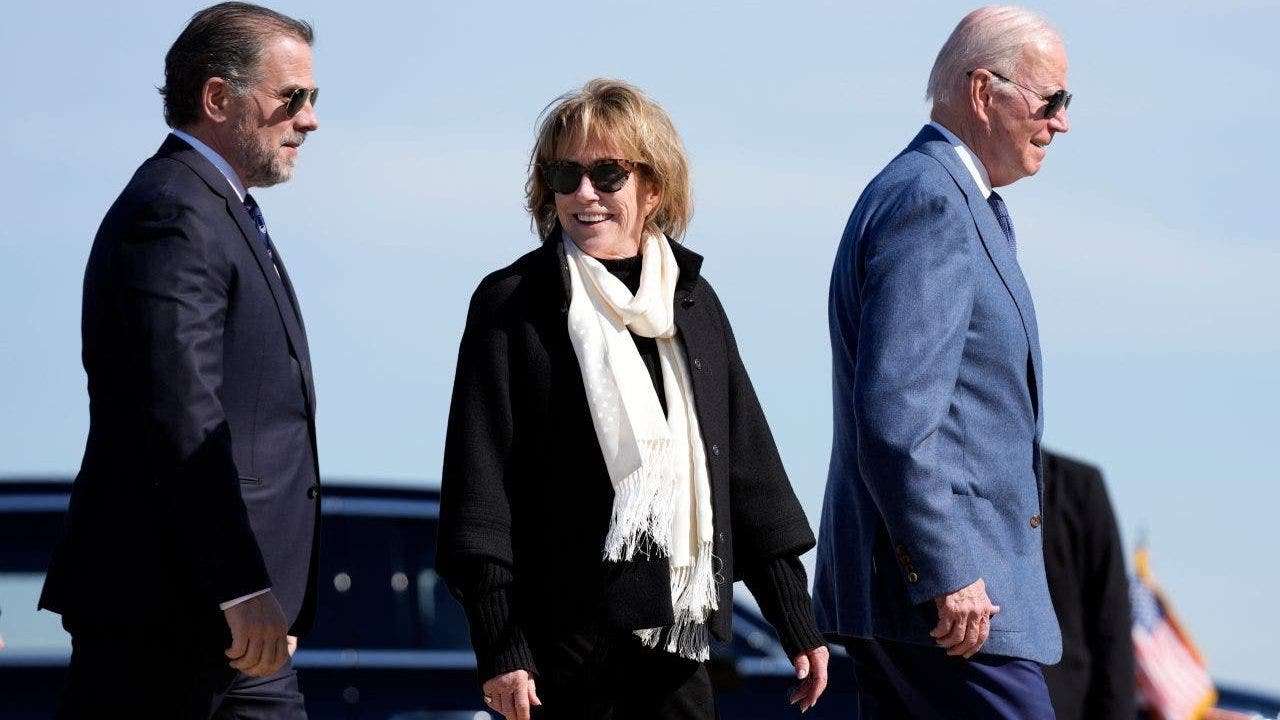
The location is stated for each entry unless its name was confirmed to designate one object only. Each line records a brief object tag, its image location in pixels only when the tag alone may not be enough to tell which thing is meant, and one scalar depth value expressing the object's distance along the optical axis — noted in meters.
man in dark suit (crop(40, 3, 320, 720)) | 8.34
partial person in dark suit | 8.77
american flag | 9.38
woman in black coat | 8.63
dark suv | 13.93
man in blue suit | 8.55
